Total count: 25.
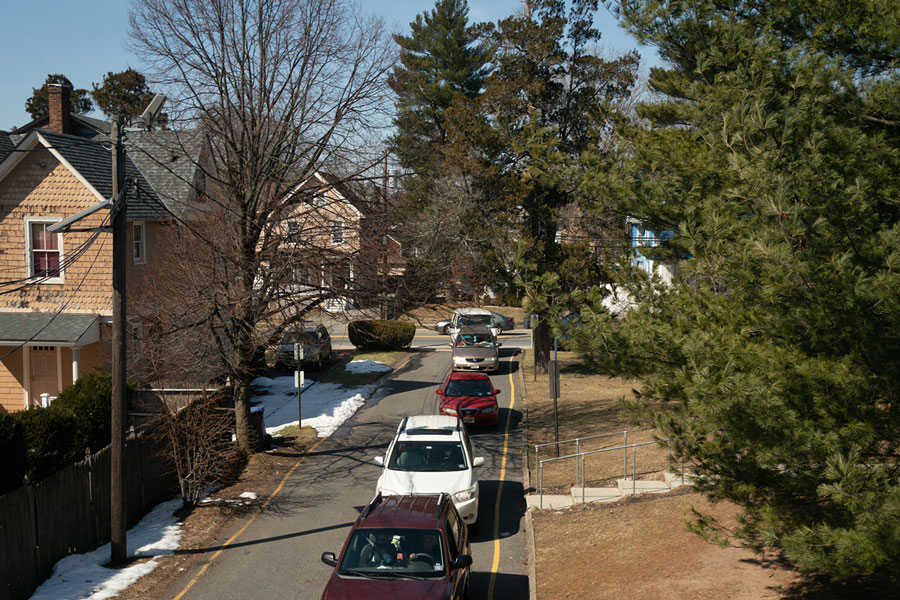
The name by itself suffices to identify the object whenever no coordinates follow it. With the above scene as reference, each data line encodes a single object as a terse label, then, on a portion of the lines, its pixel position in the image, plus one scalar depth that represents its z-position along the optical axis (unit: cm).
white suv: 1413
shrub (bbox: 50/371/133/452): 1475
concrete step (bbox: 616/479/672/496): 1574
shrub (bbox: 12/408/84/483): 1332
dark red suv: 916
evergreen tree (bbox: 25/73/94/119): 6025
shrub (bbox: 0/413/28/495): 1190
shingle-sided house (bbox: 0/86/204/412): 2188
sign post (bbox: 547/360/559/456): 1825
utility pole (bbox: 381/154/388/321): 1884
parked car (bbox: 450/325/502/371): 3123
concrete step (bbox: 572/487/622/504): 1560
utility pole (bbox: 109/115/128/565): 1266
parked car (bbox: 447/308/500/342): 3666
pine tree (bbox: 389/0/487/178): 5053
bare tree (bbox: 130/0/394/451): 1819
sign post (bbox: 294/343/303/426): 2095
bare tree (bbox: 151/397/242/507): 1559
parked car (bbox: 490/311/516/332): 4434
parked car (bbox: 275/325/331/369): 3048
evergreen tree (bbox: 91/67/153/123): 5753
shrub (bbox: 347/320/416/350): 3744
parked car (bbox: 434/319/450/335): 4105
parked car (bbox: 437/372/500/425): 2206
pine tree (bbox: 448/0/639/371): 2759
